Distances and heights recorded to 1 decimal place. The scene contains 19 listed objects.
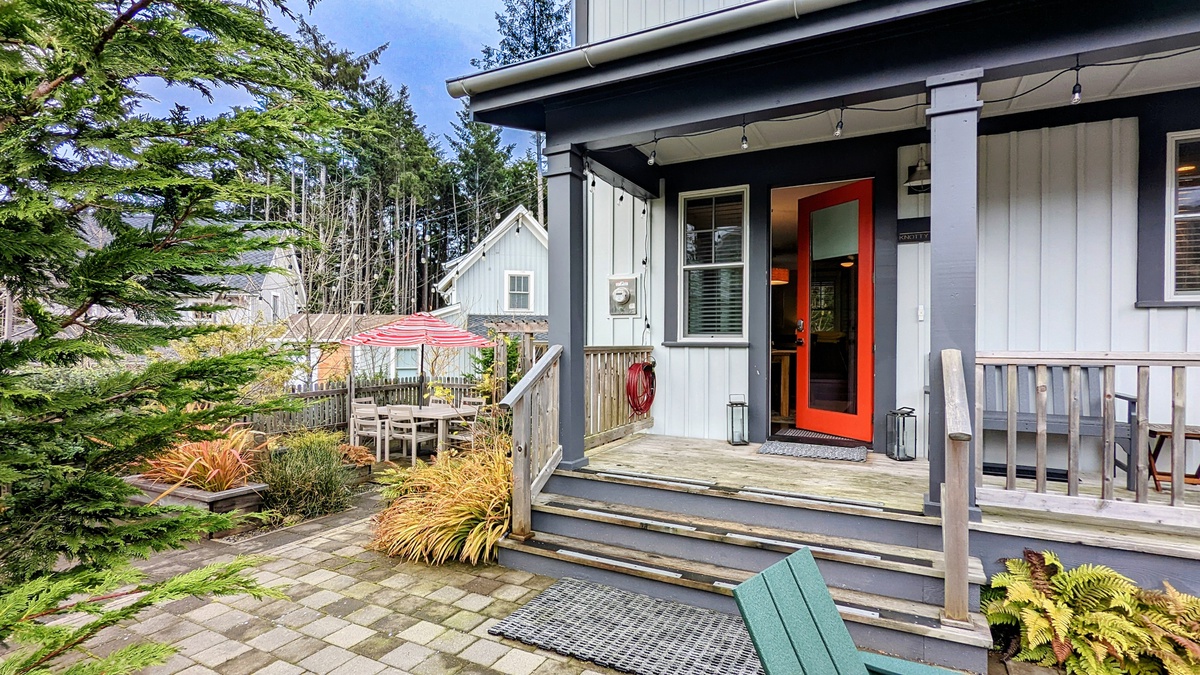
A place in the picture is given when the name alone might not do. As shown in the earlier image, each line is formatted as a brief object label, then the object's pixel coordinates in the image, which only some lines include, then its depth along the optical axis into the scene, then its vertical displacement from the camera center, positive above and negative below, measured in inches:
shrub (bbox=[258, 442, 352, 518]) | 190.2 -54.9
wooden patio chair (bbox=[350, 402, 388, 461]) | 275.0 -49.5
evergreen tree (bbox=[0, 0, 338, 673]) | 47.1 +8.4
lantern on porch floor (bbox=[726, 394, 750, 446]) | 201.6 -35.7
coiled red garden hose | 208.1 -23.4
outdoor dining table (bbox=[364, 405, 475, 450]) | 265.9 -43.0
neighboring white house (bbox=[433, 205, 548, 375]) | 612.1 +56.2
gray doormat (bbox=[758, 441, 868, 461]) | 180.4 -42.8
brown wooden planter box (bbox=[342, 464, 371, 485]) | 227.4 -64.7
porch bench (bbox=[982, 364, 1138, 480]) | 141.7 -22.9
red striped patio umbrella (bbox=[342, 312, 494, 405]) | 280.4 -4.3
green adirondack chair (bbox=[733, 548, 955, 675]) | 63.4 -37.7
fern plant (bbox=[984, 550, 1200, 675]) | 95.0 -53.3
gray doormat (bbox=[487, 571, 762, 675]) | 101.0 -61.9
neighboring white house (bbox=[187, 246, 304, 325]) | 335.3 +28.8
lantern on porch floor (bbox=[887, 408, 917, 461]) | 176.9 -35.8
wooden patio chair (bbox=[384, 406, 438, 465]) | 264.7 -49.0
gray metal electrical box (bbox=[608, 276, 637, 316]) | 218.4 +12.1
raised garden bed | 171.9 -54.3
